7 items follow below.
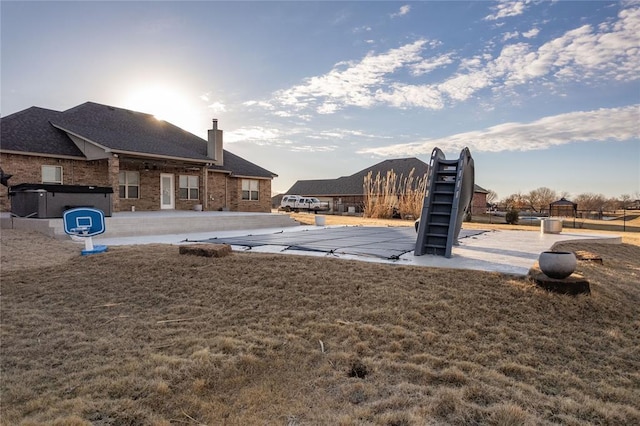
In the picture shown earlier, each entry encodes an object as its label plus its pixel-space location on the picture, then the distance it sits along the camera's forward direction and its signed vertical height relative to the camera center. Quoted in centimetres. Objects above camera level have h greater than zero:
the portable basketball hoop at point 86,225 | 711 -38
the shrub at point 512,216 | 2112 -61
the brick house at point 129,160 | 1338 +176
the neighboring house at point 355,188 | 3462 +184
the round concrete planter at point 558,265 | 445 -69
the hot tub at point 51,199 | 983 +16
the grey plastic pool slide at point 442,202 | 666 +6
